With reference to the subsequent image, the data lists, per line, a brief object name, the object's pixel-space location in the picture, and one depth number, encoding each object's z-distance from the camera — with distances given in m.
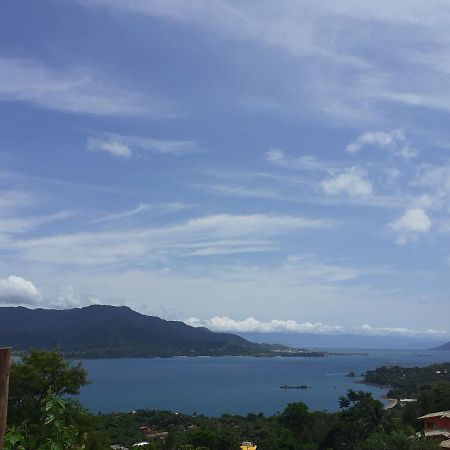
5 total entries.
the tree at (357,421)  27.80
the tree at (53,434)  4.45
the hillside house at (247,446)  32.59
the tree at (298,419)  37.03
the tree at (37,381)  12.63
